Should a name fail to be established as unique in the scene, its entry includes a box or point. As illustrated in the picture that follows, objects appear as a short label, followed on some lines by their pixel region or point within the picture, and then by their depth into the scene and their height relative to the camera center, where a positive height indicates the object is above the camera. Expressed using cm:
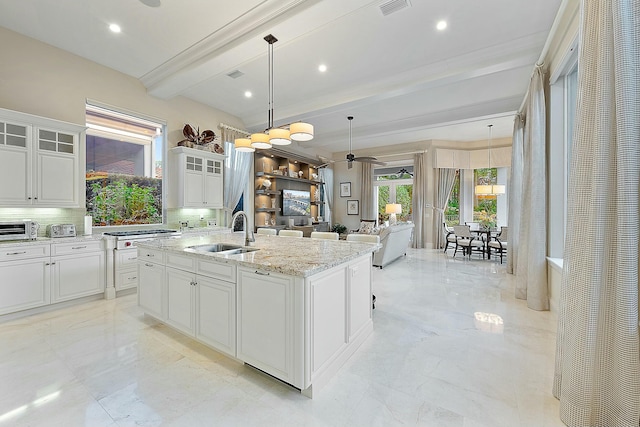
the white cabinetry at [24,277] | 306 -79
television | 784 +23
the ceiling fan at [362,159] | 673 +128
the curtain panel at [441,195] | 862 +49
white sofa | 563 -72
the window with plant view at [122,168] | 424 +69
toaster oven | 320 -25
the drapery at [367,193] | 970 +62
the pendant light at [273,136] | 295 +84
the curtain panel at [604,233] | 146 -12
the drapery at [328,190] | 998 +76
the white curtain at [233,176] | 591 +76
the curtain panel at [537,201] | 347 +13
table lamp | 781 +7
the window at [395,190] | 943 +72
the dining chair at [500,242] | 640 -76
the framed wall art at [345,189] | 1021 +80
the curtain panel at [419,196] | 872 +46
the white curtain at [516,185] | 480 +46
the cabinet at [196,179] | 499 +59
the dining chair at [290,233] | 432 -37
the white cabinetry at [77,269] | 344 -79
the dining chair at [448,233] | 734 -64
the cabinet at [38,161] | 321 +60
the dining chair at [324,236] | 392 -37
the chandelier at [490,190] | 703 +54
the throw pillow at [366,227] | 713 -45
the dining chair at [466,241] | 670 -75
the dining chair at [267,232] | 447 -36
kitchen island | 180 -71
